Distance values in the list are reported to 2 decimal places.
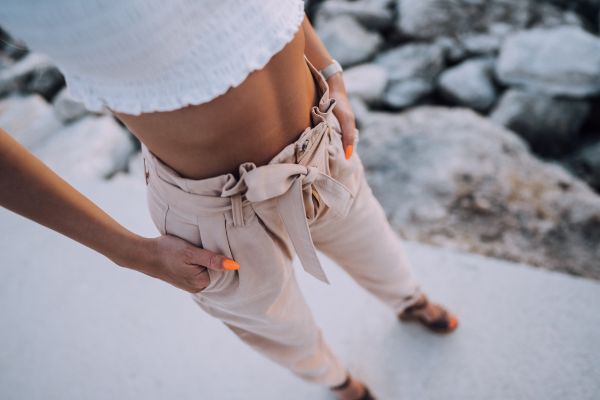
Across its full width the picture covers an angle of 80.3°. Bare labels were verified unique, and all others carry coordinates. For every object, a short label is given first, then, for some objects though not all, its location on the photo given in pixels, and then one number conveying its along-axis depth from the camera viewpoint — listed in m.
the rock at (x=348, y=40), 2.63
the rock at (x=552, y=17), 2.53
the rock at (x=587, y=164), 1.85
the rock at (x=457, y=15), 2.64
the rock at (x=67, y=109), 2.75
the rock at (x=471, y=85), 2.24
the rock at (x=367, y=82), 2.31
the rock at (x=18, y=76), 3.26
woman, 0.45
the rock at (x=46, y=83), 3.19
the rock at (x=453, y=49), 2.53
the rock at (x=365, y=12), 2.81
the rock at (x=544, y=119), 2.02
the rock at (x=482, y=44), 2.46
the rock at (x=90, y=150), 2.26
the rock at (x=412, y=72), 2.40
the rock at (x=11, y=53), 3.98
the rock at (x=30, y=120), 2.70
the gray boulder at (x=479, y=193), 1.38
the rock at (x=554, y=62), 2.01
